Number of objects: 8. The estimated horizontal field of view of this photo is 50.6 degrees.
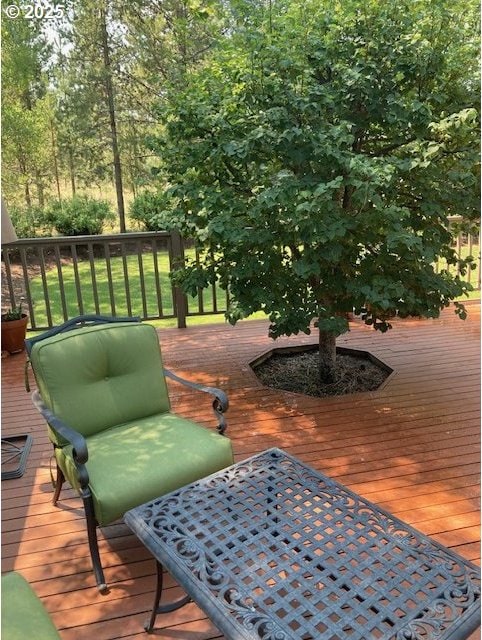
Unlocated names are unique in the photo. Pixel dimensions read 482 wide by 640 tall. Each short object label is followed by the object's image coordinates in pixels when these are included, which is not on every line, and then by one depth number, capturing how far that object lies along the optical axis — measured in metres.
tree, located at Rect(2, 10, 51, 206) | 7.25
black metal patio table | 1.29
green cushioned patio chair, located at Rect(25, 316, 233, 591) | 1.98
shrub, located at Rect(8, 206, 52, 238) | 10.32
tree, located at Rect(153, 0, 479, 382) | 2.74
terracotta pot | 4.45
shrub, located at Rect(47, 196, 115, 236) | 10.79
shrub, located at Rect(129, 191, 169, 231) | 10.26
